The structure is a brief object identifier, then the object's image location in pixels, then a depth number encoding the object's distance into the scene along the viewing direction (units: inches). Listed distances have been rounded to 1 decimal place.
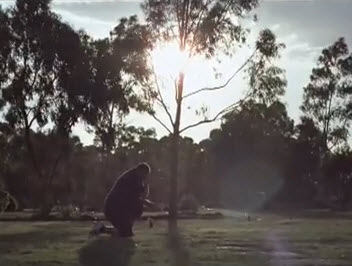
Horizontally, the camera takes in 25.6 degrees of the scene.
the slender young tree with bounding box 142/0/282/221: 1494.8
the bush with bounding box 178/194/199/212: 1813.5
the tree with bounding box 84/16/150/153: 1521.9
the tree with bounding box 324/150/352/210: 2519.7
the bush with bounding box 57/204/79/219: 1404.9
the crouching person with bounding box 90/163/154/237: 684.1
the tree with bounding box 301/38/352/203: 2456.9
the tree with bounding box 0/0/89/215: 1512.1
